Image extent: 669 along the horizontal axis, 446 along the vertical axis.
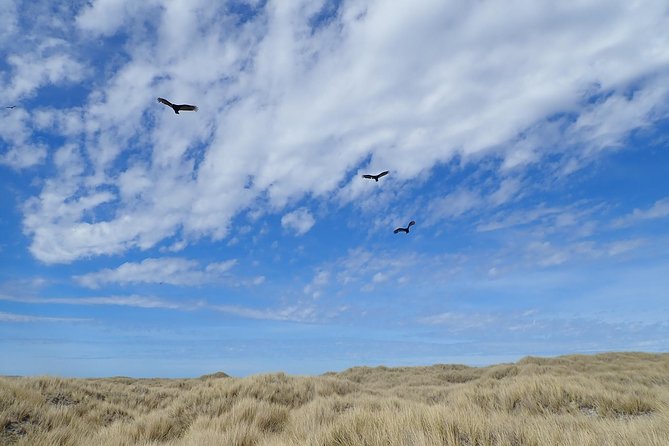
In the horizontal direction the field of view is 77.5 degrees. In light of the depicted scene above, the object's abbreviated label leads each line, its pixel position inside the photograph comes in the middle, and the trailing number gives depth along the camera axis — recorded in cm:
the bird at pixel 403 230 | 1718
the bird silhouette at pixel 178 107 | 1237
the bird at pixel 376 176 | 1598
